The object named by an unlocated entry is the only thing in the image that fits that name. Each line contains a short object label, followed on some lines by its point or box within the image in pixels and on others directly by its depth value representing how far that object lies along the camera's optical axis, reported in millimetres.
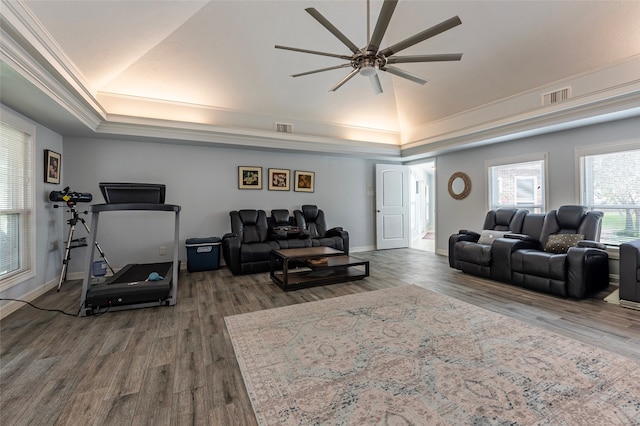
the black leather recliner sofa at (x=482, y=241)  4312
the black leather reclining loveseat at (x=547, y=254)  3373
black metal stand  4043
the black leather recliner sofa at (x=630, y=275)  3006
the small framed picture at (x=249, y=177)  5723
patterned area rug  1548
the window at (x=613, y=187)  3875
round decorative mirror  5996
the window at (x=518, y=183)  4910
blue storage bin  4914
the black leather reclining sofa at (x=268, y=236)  4754
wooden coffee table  3980
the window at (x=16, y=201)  3119
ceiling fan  2129
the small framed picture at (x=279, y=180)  6000
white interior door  7105
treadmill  3025
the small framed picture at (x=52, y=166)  3893
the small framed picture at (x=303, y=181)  6258
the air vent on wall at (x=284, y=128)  5715
